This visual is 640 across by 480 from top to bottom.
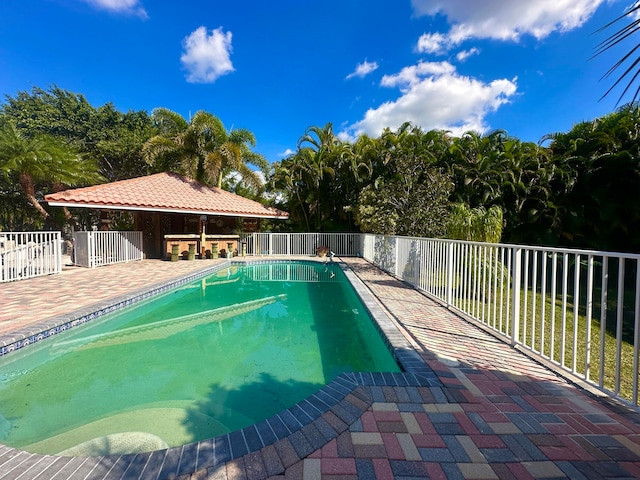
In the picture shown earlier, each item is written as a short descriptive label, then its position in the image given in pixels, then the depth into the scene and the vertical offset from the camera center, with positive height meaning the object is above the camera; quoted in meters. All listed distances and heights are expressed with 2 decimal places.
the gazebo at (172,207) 11.03 +1.18
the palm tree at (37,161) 12.52 +3.39
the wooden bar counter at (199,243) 13.40 -0.44
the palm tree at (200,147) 14.80 +4.72
